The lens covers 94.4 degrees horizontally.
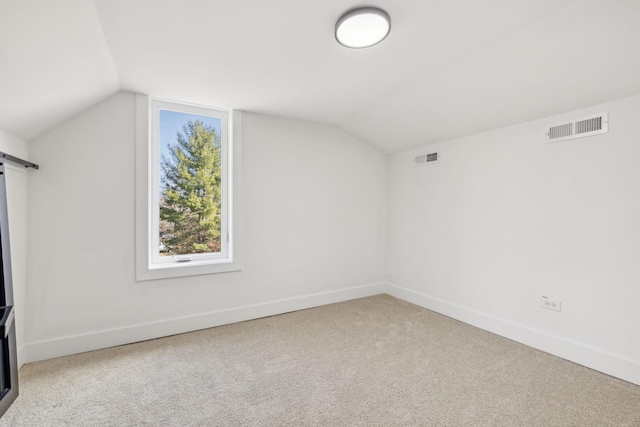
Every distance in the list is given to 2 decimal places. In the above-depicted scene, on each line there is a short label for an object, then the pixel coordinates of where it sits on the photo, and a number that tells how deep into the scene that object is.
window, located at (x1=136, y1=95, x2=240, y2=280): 2.77
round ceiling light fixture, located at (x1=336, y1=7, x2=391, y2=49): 1.67
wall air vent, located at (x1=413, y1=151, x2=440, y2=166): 3.55
